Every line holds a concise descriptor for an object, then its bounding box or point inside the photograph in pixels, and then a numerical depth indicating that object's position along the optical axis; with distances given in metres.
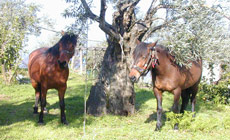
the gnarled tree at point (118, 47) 5.78
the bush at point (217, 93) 9.16
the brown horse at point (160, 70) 4.84
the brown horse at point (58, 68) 5.61
